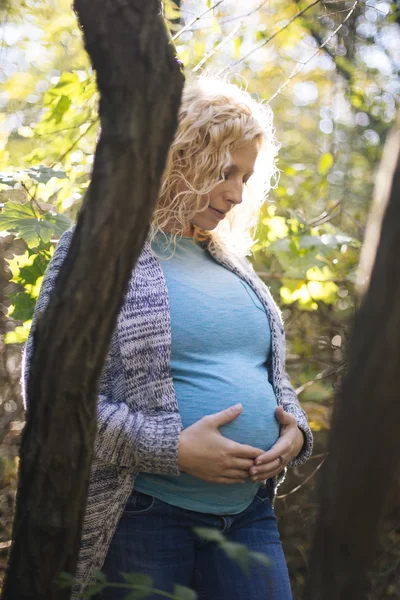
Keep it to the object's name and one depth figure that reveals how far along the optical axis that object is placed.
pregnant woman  1.57
